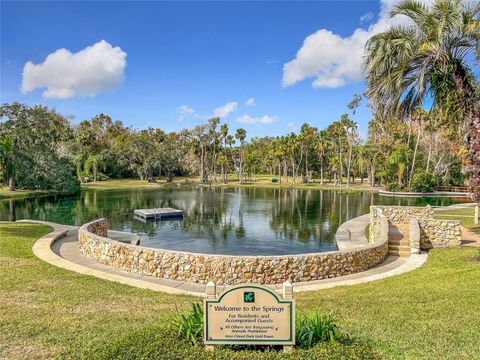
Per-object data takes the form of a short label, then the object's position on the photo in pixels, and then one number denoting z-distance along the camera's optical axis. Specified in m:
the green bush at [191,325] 4.79
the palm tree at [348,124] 56.38
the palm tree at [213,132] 72.62
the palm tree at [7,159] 39.67
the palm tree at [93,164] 64.56
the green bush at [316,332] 4.69
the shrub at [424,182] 46.75
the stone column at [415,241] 13.36
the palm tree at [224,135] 72.56
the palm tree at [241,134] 71.75
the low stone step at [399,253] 13.62
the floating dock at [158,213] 27.36
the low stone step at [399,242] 14.24
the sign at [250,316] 4.43
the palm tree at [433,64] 9.70
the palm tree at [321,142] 67.12
